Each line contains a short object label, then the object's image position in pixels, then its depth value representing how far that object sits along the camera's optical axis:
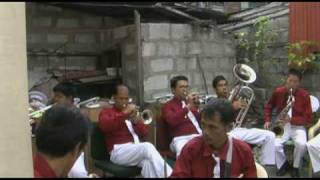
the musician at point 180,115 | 6.75
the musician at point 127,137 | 6.11
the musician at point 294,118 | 7.09
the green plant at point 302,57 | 8.70
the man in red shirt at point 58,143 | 2.53
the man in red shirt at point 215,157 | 3.70
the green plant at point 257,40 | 9.43
